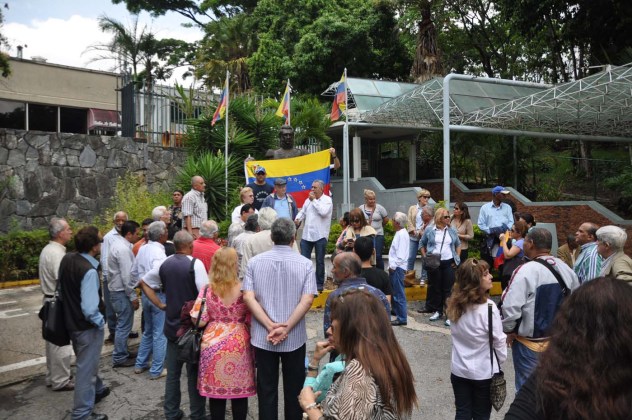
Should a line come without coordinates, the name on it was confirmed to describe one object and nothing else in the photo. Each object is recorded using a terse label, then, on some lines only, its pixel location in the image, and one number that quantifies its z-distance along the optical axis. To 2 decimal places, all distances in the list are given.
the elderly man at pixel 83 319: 4.66
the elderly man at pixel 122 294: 6.33
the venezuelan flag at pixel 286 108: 12.71
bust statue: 11.64
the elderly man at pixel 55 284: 5.43
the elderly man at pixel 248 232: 5.86
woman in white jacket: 3.91
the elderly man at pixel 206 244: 5.71
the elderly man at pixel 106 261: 6.75
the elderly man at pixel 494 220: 9.45
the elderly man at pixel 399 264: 7.89
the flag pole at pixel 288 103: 12.67
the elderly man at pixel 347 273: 4.03
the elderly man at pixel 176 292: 4.77
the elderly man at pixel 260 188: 9.12
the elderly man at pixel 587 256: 5.39
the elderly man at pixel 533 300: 4.16
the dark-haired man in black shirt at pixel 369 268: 5.10
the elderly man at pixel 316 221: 8.52
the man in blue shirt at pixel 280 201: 8.48
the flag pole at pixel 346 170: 13.77
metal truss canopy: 12.96
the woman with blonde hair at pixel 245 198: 7.96
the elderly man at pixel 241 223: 7.03
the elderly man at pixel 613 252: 4.88
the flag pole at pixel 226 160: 12.21
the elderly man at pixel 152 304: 5.88
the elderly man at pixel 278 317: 4.12
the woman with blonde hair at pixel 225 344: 4.10
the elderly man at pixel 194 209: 9.04
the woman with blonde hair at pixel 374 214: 8.91
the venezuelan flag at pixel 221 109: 12.66
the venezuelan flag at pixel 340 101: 13.25
